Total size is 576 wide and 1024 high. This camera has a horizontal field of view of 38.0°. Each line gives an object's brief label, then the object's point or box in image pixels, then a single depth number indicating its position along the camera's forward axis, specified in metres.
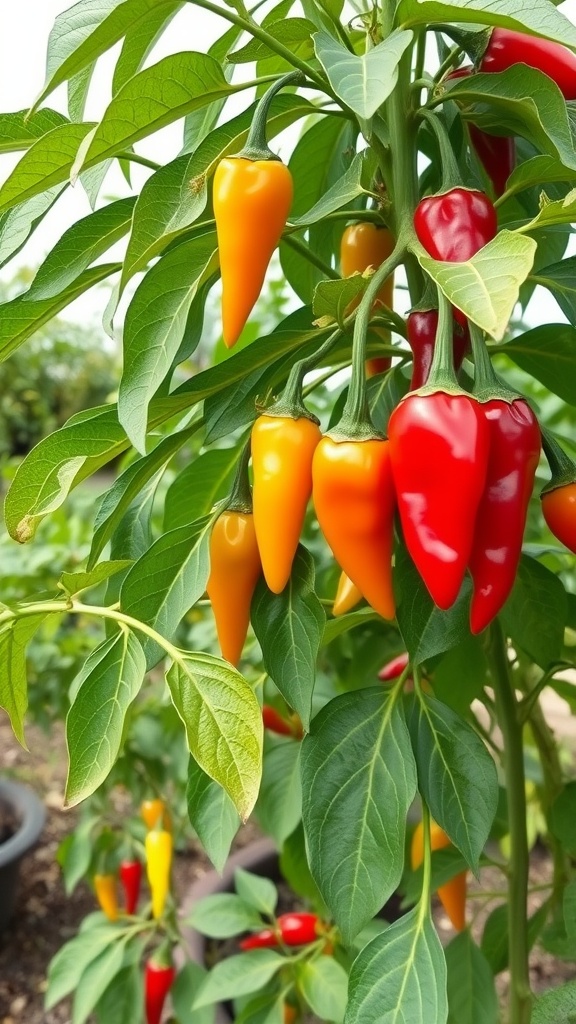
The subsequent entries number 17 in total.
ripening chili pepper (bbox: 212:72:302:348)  0.37
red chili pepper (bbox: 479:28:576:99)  0.43
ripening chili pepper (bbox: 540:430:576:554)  0.43
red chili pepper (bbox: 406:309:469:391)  0.41
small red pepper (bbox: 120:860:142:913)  1.18
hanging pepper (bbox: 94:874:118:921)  1.17
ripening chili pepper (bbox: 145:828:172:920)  1.02
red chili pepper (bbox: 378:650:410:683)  0.73
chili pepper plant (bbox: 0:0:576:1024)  0.36
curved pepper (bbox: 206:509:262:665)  0.44
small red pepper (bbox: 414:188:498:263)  0.37
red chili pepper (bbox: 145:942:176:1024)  0.95
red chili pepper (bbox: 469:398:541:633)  0.37
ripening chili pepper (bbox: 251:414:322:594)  0.39
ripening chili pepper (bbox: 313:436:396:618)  0.37
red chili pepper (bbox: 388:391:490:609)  0.34
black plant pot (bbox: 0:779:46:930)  1.33
